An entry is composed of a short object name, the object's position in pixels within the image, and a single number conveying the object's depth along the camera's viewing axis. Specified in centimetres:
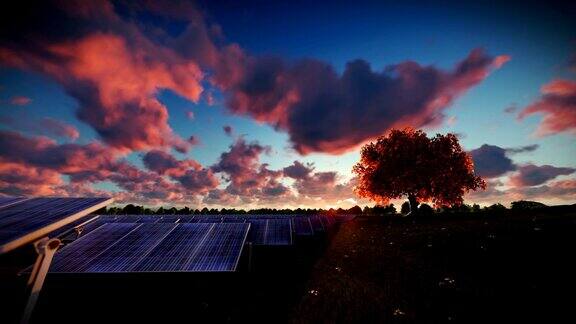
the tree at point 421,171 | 3966
